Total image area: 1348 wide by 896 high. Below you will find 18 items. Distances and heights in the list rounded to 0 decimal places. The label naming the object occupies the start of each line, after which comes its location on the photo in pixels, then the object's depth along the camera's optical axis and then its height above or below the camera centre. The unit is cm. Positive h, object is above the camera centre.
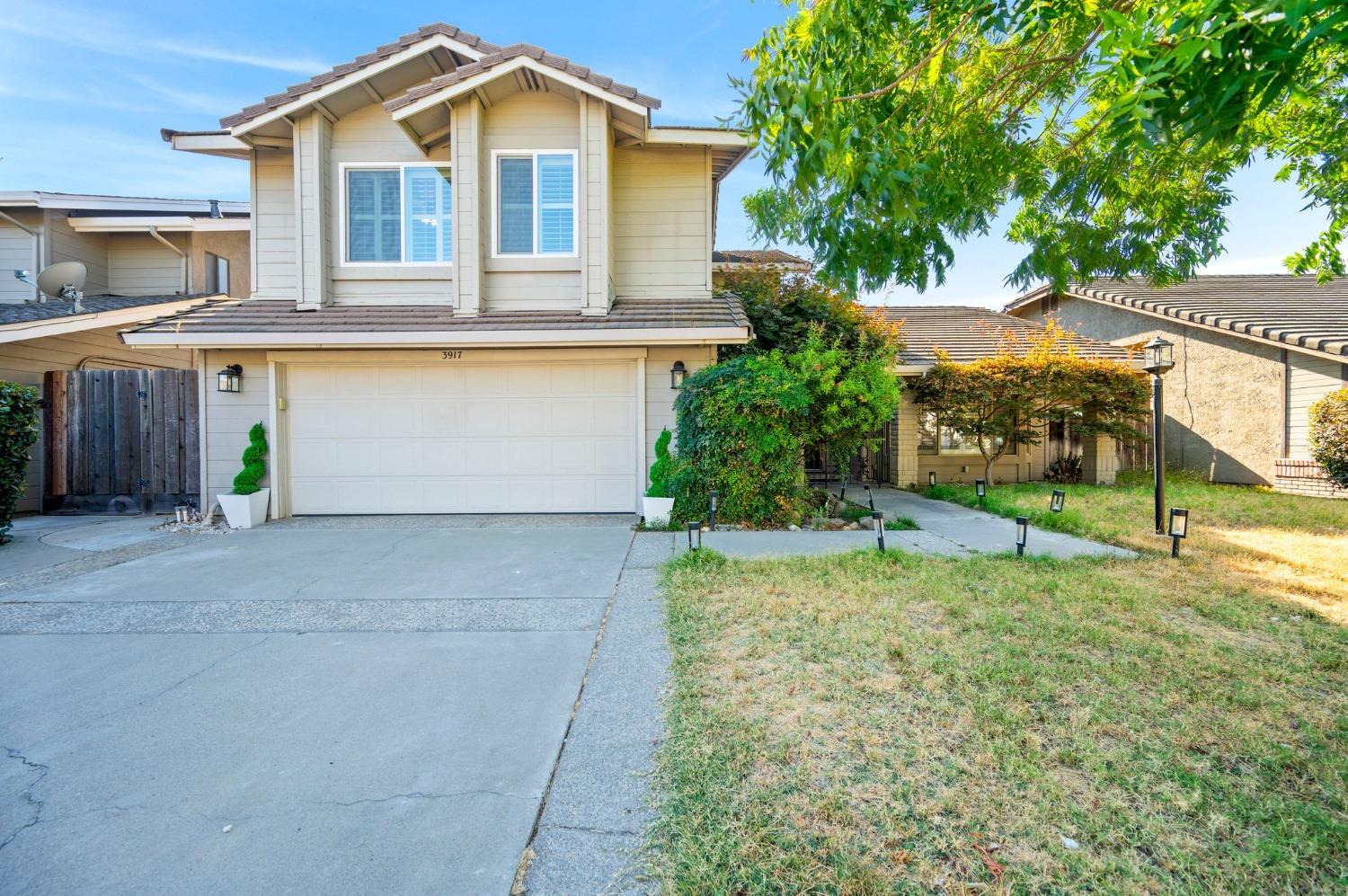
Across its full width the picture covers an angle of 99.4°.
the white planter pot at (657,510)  751 -93
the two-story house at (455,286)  819 +231
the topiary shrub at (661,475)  753 -48
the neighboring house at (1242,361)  1115 +165
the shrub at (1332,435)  979 +11
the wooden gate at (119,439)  897 -3
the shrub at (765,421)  707 +25
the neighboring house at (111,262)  952 +366
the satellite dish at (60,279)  1073 +300
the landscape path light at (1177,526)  581 -87
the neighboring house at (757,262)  1105 +368
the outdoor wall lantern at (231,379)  830 +87
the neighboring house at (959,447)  1241 -14
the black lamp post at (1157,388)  712 +67
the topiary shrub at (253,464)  802 -37
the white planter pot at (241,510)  798 -100
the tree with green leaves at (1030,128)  235 +223
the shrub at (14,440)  682 -4
